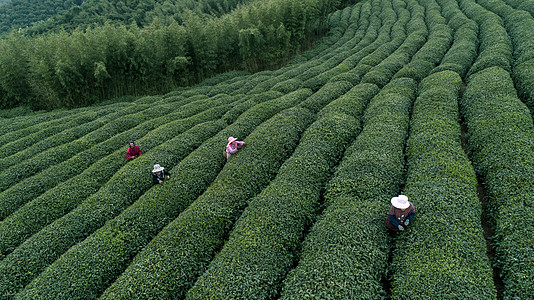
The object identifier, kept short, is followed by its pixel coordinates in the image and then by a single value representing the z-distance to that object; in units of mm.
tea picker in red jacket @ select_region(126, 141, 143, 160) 16438
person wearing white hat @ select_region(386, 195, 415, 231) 8836
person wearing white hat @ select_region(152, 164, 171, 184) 14073
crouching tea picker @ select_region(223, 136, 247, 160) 15570
